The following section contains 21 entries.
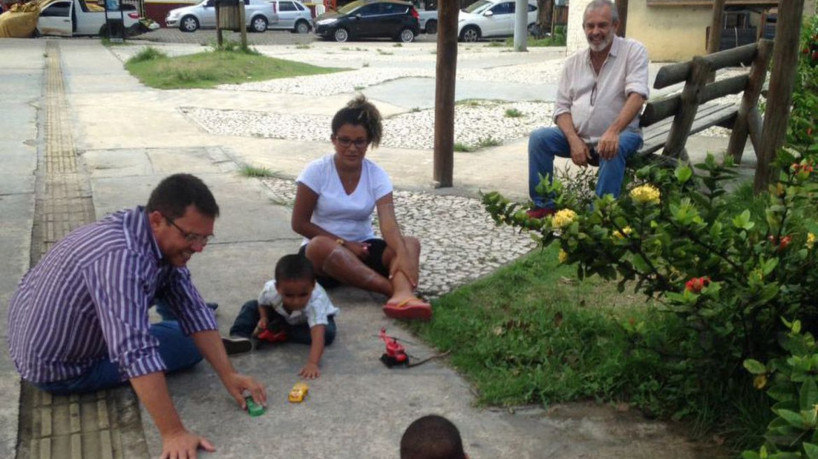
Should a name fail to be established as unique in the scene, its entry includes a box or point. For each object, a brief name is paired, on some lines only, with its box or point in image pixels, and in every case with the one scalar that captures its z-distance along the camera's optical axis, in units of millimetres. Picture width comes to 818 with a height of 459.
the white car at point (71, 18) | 29266
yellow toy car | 3539
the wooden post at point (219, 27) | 19656
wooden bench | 5941
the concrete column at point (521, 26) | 23719
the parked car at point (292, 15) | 34062
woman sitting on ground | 4566
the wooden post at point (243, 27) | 18828
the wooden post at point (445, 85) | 6887
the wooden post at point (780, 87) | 5763
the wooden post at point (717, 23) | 10703
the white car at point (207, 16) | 33406
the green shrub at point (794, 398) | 2074
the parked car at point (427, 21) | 33897
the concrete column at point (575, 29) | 18766
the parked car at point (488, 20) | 29703
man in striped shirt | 3006
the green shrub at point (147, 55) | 18547
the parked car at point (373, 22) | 30156
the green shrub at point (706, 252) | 2902
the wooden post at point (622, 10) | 8648
